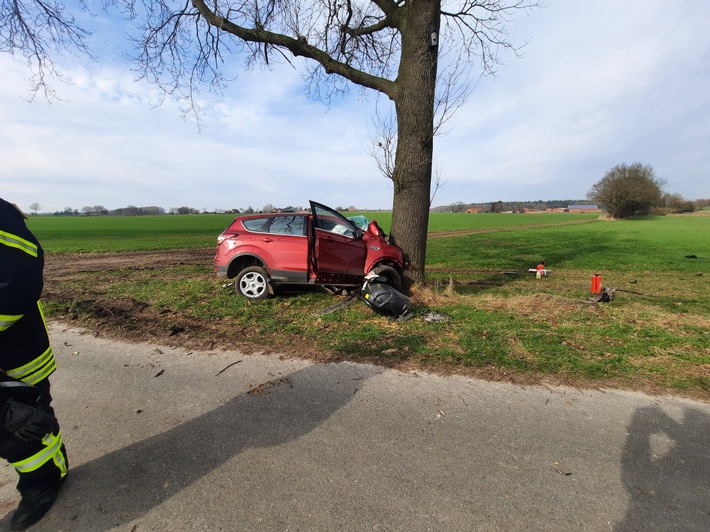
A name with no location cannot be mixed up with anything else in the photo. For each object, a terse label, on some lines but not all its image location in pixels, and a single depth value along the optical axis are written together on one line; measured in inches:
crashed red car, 277.7
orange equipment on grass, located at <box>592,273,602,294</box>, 303.3
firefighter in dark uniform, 74.9
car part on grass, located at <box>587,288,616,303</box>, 277.3
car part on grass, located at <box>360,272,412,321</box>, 228.7
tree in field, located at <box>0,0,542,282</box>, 274.4
